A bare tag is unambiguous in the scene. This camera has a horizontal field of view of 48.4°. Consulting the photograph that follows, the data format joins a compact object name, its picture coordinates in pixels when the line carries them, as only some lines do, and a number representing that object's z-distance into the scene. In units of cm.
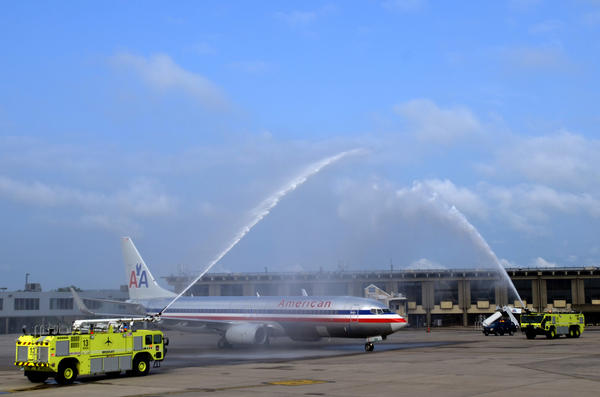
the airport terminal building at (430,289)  11569
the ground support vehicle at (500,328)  7450
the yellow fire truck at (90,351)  3036
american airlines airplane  5072
